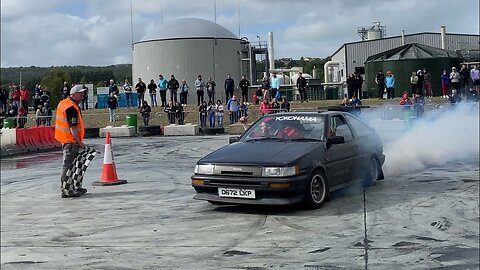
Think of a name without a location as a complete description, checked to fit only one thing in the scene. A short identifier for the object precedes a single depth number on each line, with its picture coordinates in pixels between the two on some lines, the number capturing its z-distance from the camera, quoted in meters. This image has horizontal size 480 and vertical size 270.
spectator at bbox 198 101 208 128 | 25.26
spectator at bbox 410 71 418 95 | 27.03
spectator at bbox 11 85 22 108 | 23.48
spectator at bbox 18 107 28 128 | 23.29
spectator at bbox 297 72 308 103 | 29.72
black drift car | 7.22
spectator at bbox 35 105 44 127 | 22.16
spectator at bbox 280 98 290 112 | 21.65
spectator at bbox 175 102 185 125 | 26.07
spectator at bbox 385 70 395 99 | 28.44
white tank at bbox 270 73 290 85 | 55.90
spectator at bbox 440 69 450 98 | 28.43
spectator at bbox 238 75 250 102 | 28.72
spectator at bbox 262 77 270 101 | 25.41
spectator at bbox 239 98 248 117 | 25.23
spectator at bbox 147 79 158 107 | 30.88
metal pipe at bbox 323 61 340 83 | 59.38
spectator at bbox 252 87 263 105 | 30.52
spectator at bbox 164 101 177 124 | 26.23
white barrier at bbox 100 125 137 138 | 23.98
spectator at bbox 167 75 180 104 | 28.64
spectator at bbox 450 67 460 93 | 25.89
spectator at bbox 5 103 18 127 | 24.05
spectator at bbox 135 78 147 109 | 29.48
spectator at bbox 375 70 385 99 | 29.73
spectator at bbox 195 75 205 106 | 28.56
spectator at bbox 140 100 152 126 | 26.87
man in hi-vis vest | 7.76
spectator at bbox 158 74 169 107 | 30.05
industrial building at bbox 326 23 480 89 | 54.03
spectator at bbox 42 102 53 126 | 22.72
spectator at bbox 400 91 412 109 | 21.29
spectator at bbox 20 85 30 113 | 23.31
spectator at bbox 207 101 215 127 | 25.22
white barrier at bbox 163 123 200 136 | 24.00
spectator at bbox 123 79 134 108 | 33.03
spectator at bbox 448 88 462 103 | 22.15
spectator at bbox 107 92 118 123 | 27.52
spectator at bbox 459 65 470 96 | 25.93
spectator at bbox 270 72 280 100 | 28.62
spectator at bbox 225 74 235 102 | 28.70
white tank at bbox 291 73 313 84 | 56.49
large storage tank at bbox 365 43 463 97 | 38.19
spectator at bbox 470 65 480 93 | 24.39
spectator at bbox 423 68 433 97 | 29.51
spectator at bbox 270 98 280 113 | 22.25
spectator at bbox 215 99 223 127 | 25.22
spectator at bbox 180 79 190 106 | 29.50
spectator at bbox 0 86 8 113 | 25.58
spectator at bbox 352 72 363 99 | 27.69
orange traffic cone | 9.76
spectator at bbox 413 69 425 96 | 27.25
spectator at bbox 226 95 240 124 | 25.52
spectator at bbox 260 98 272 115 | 22.56
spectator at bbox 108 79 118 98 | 27.47
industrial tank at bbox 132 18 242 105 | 46.22
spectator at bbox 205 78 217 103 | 29.77
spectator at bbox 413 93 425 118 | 18.36
